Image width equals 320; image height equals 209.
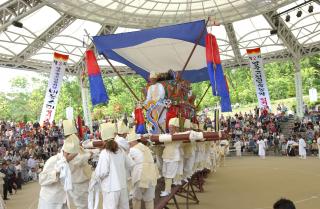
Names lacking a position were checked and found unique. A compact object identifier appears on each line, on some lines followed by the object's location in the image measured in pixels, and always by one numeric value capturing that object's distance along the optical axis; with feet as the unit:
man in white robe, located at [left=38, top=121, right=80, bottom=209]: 11.04
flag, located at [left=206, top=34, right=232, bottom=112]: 19.79
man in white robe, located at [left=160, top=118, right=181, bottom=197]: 16.00
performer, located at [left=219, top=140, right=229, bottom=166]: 40.10
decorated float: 19.34
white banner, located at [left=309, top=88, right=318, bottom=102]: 71.73
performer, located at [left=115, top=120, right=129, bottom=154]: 11.87
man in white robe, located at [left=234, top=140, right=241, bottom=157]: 57.31
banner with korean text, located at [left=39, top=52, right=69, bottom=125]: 42.59
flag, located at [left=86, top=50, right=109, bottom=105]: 22.87
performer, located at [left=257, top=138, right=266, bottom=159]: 51.78
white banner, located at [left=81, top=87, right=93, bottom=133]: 53.58
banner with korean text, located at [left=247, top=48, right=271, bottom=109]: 47.92
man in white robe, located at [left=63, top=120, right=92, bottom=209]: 11.78
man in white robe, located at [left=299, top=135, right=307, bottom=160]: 47.97
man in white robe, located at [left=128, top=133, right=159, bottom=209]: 13.03
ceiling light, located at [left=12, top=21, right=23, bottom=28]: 38.53
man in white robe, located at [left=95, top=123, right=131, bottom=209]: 10.99
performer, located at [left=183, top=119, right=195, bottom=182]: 18.62
